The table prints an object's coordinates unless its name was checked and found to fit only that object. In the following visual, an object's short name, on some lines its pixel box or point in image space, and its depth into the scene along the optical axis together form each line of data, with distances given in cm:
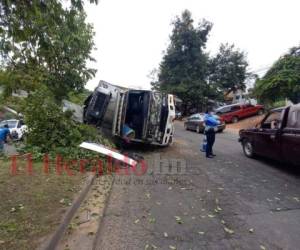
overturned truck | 1047
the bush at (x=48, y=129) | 882
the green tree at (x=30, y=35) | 387
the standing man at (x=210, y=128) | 951
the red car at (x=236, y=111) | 2818
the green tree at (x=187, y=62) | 3703
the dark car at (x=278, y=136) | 686
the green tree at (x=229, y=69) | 4038
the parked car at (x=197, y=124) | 2069
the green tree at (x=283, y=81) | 2062
